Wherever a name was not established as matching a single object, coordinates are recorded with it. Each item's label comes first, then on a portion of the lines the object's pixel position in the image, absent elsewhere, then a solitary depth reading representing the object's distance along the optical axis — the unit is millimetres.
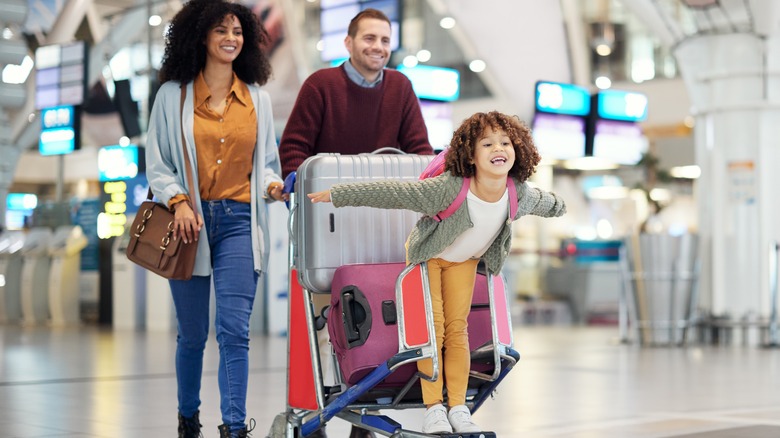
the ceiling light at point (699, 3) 11945
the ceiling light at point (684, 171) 27266
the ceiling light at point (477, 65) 19734
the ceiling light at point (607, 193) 29016
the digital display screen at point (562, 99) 15320
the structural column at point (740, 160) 12000
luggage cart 3412
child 3422
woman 3947
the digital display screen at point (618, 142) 16766
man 4367
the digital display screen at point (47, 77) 17312
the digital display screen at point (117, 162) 18547
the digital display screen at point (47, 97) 17250
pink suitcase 3410
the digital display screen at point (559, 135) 15478
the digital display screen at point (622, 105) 16609
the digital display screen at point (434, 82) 13672
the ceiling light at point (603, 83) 25548
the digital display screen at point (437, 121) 13812
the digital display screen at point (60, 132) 16859
